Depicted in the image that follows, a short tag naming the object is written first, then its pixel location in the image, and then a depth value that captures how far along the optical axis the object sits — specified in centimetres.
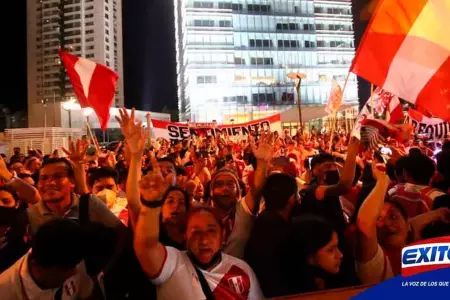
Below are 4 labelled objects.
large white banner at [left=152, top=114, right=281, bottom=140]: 1366
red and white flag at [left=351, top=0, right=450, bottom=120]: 328
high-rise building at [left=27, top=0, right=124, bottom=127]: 9694
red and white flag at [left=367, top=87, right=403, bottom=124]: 819
